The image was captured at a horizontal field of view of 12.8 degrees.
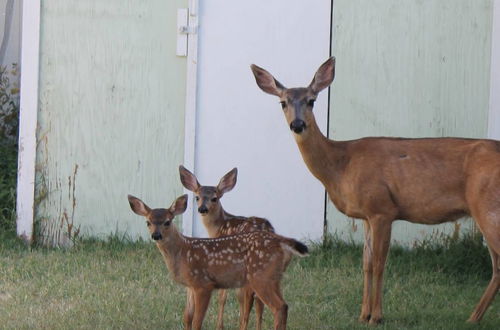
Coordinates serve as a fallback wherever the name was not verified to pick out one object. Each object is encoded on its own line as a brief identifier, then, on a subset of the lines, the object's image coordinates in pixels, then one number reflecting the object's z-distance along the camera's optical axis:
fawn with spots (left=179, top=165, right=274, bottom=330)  14.68
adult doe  14.71
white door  18.24
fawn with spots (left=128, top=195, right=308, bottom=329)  13.12
